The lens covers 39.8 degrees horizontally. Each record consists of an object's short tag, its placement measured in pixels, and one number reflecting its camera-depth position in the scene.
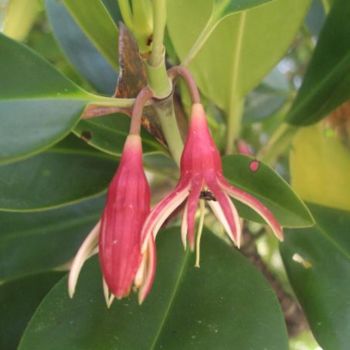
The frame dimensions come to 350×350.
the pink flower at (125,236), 0.09
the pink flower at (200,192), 0.10
